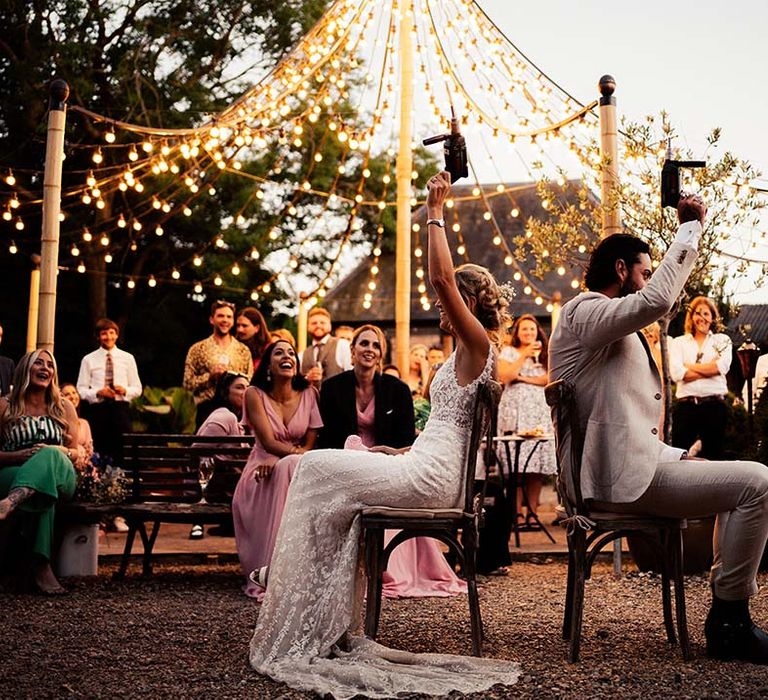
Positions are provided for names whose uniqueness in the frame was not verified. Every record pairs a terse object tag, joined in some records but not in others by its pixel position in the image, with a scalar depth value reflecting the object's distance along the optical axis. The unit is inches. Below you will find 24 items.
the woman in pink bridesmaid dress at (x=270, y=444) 253.4
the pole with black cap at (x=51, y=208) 307.0
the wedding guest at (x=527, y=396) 354.6
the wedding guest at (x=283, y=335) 272.4
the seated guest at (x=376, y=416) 256.4
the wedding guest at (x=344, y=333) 443.6
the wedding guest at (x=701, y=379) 321.4
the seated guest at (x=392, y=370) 378.3
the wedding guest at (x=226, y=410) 303.1
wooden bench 268.5
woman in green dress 244.7
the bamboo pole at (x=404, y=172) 401.7
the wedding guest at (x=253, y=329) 354.0
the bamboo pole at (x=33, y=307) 414.3
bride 157.2
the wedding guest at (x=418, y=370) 411.4
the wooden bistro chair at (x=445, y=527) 165.0
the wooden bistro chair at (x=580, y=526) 161.6
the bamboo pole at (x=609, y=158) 277.3
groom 157.8
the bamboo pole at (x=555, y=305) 406.4
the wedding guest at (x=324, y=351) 400.5
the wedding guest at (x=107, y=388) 384.8
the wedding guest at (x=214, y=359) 356.5
